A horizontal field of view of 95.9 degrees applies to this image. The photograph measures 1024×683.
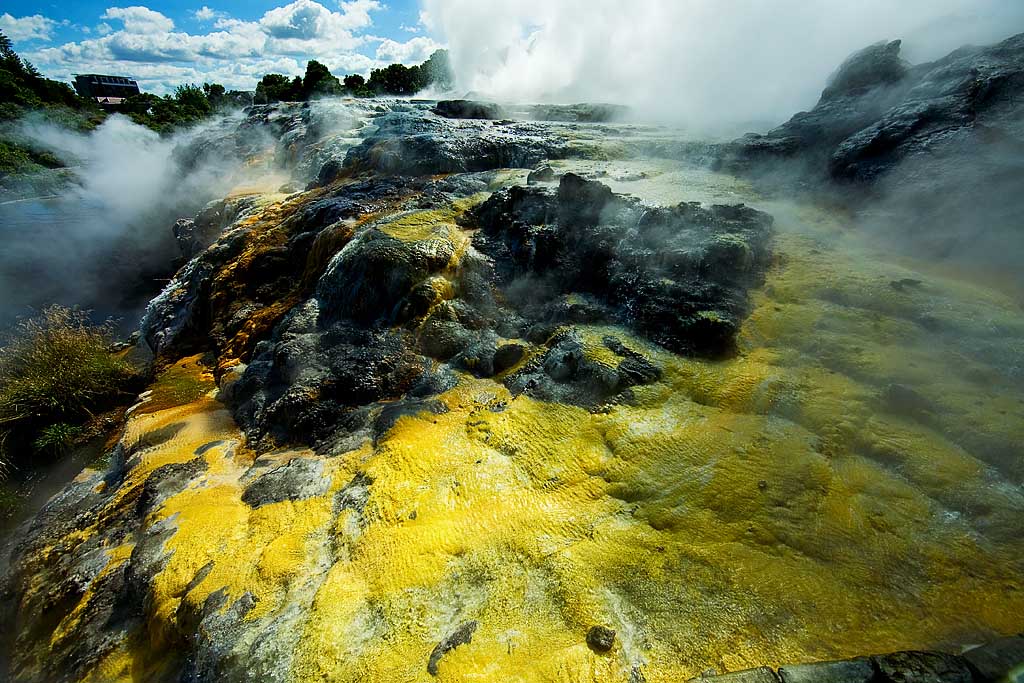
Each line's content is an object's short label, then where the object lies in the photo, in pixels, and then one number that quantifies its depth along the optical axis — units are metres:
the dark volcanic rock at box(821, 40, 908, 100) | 10.38
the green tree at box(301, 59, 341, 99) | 34.22
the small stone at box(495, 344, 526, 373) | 6.35
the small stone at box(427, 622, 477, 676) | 3.12
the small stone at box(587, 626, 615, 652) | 3.05
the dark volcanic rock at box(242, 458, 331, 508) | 4.82
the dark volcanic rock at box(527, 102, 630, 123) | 17.92
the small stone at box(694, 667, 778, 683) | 2.63
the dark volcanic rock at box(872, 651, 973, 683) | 2.46
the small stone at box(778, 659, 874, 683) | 2.55
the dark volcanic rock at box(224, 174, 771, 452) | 5.81
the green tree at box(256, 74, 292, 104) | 36.44
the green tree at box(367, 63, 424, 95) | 40.00
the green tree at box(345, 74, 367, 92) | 38.11
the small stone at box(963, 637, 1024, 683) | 2.49
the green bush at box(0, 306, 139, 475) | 7.72
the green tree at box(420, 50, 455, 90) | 36.78
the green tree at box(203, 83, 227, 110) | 43.28
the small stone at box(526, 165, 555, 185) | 9.66
